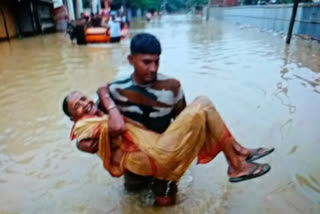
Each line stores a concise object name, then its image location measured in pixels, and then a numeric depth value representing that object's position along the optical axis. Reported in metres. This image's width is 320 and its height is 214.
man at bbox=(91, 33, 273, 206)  2.21
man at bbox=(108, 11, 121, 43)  14.13
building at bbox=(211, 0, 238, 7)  39.84
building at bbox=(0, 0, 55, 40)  16.91
